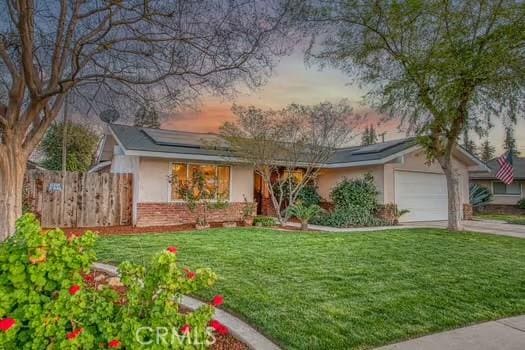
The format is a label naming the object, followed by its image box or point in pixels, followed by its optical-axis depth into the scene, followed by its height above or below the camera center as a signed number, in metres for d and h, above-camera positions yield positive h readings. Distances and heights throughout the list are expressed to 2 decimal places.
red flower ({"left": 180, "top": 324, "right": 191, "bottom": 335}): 2.36 -0.91
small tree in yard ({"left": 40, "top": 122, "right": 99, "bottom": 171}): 21.61 +2.69
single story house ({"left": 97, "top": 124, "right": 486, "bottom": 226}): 12.38 +0.98
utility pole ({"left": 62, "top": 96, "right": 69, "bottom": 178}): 8.19 +2.00
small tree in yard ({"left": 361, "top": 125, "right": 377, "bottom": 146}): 26.72 +4.79
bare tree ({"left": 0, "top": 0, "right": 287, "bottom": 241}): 6.08 +2.70
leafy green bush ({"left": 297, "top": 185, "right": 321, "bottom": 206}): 16.50 -0.08
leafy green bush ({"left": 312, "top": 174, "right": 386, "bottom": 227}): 13.84 -0.42
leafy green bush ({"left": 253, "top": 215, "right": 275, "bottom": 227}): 13.11 -1.01
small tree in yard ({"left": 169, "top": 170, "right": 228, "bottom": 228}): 12.70 -0.05
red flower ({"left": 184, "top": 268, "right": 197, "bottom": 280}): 2.67 -0.63
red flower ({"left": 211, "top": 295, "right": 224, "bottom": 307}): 2.64 -0.80
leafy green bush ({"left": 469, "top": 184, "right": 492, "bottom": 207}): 21.98 -0.03
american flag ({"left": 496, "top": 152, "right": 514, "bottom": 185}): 17.14 +1.26
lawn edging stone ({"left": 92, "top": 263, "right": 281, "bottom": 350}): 3.24 -1.36
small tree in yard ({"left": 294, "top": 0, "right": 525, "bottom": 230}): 10.31 +4.37
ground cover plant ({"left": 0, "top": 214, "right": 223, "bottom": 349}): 2.28 -0.74
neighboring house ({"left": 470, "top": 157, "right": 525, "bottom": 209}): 24.30 +0.61
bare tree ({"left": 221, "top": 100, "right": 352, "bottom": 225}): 12.59 +2.13
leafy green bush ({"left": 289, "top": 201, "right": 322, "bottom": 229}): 12.41 -0.64
